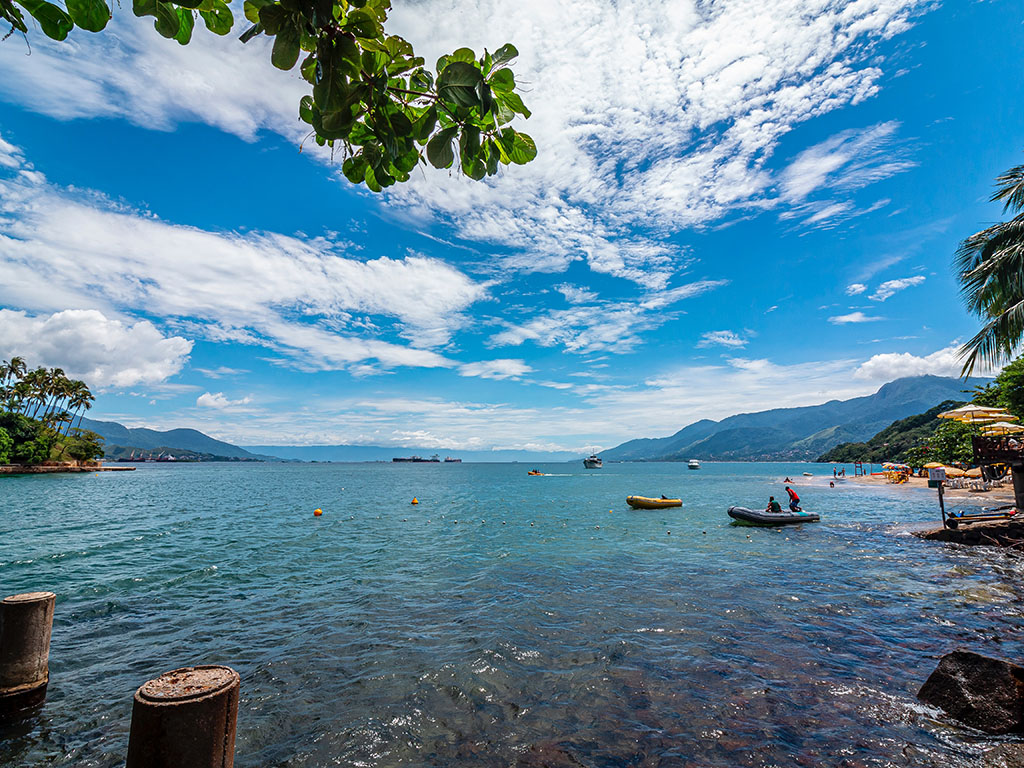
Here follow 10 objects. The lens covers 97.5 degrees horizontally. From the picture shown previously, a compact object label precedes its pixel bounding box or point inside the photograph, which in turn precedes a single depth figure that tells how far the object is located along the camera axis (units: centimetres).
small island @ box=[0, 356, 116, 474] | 7981
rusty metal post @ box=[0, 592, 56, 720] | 681
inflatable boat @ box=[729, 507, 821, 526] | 2895
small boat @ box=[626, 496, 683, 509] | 4344
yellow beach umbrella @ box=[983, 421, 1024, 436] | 2755
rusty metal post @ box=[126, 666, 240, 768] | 339
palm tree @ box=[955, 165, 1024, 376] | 1609
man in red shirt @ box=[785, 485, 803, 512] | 3164
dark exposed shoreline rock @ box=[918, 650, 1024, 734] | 654
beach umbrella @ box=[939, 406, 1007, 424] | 2690
